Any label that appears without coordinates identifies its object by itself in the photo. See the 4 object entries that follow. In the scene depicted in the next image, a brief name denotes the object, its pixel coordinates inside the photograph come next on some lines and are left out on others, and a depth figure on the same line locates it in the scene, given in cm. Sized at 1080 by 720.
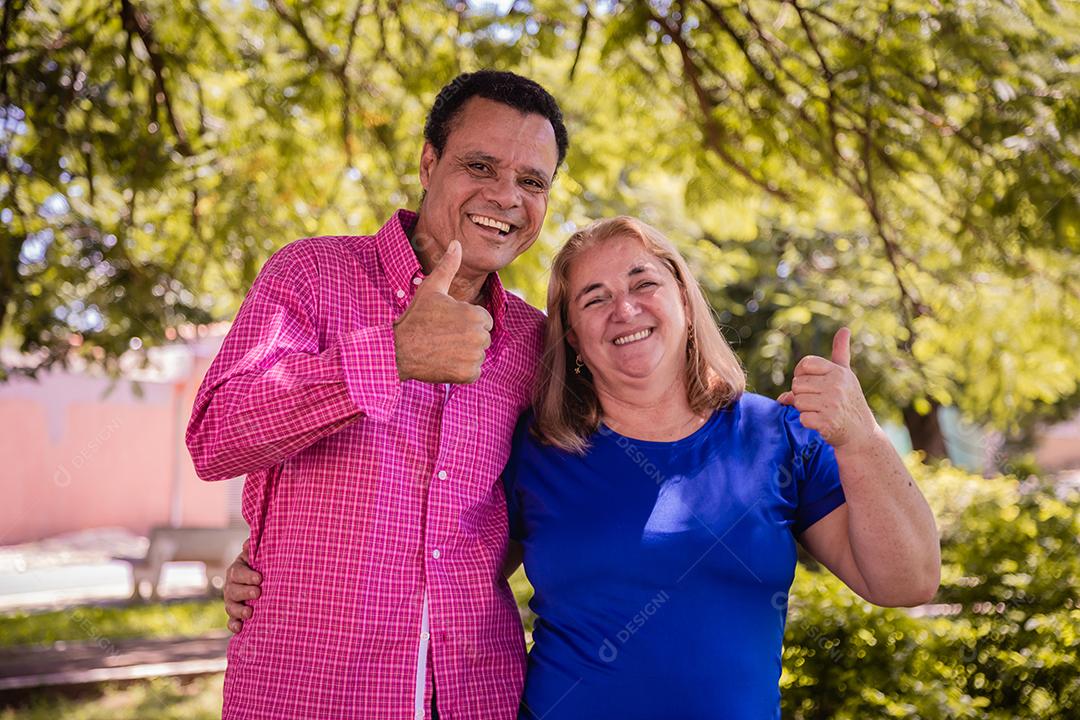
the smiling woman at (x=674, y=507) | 223
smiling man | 197
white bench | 1111
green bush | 370
